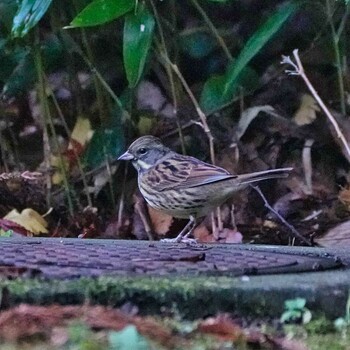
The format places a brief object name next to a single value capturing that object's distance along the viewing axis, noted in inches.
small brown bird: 374.9
